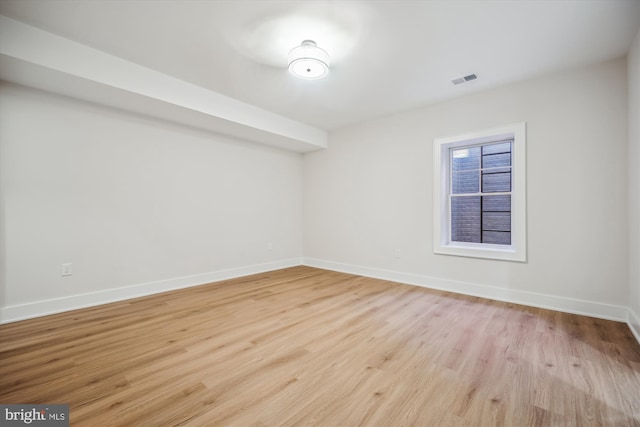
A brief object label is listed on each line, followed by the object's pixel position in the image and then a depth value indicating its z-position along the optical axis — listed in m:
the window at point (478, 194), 3.25
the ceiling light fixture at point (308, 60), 2.40
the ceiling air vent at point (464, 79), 2.98
